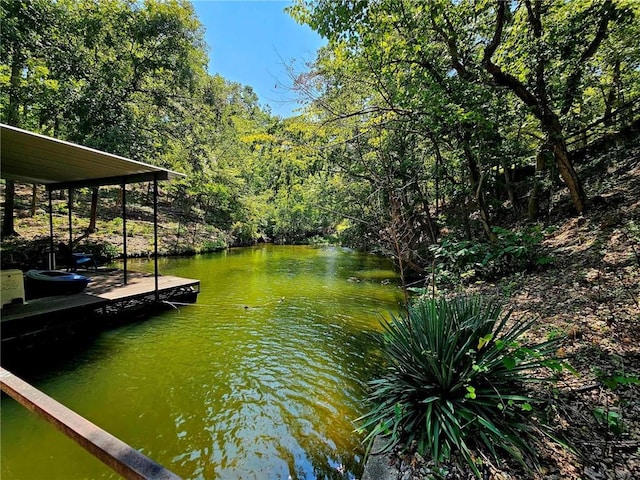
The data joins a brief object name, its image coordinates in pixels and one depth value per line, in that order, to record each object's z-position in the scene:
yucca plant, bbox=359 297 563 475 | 2.06
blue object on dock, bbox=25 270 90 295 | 5.52
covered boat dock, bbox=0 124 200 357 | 4.35
